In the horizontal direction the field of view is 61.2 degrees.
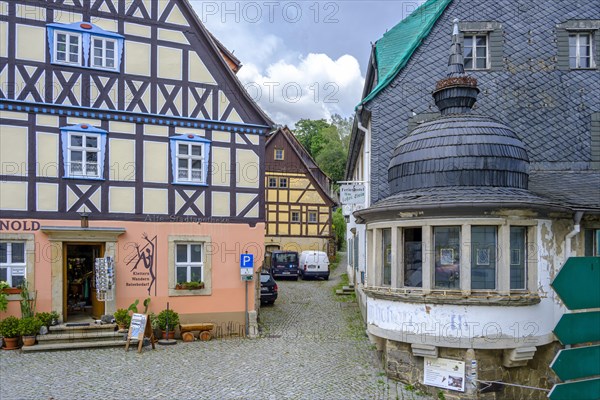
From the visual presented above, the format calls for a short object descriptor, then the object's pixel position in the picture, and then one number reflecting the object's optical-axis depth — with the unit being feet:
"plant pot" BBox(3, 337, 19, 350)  42.32
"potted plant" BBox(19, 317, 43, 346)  42.09
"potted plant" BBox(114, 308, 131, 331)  45.98
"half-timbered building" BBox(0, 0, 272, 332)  45.09
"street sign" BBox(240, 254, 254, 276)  51.31
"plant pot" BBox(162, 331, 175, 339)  47.45
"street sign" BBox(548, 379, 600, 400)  9.53
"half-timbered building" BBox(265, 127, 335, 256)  117.08
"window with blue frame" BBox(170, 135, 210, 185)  50.39
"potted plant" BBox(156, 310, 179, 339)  47.52
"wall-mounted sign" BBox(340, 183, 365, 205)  52.80
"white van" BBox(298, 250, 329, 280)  97.91
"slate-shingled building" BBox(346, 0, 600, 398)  33.12
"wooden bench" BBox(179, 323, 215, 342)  48.06
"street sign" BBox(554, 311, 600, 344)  9.91
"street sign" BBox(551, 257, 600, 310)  9.66
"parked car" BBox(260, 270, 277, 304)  66.23
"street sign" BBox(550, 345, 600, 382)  9.73
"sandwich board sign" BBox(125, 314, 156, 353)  43.06
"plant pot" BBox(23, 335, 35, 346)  41.96
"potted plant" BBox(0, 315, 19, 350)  42.06
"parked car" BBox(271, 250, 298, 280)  97.09
